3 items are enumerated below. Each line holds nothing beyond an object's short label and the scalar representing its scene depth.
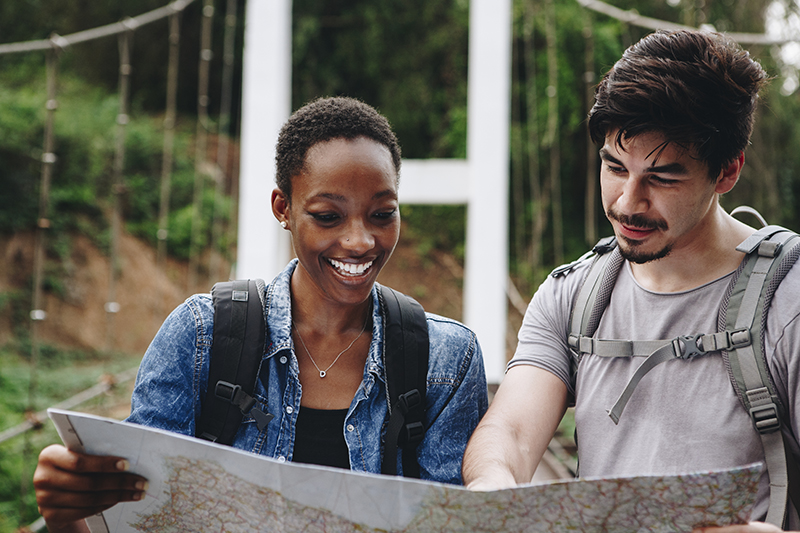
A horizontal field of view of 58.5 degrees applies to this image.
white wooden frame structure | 3.78
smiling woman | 0.95
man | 0.92
